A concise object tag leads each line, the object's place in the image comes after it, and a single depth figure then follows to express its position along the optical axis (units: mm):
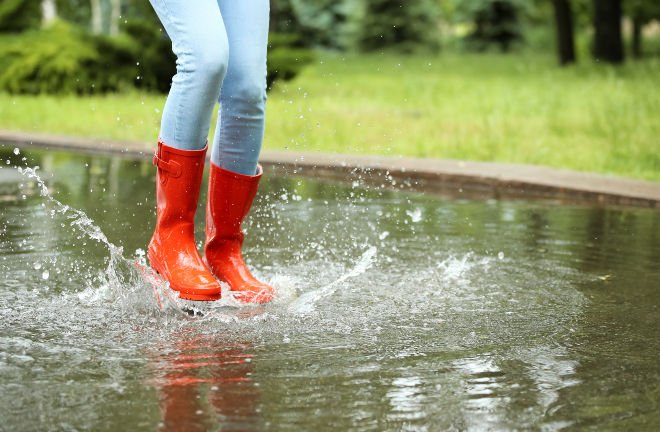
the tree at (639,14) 25647
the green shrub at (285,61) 14523
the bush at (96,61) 14133
